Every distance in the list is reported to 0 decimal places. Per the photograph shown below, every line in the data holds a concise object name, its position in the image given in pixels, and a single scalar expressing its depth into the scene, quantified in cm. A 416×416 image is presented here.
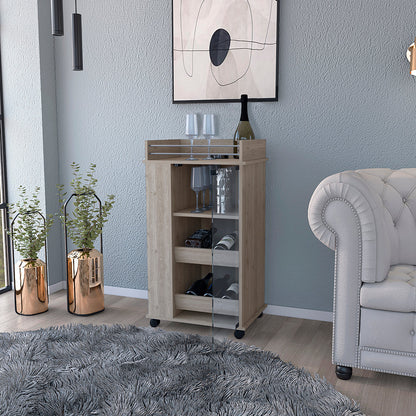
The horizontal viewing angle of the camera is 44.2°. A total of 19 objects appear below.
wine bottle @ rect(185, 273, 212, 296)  309
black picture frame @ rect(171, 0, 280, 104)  305
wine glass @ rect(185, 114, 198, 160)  299
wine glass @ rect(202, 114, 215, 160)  303
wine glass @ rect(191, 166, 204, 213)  296
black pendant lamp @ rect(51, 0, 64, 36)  177
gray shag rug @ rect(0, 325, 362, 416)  203
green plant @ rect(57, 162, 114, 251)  326
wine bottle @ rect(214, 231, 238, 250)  272
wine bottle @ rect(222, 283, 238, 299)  276
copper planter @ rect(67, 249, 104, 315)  323
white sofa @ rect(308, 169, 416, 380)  222
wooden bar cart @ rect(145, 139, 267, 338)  283
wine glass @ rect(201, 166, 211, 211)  298
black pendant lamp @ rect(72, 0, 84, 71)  193
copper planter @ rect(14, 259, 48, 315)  325
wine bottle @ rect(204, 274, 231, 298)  268
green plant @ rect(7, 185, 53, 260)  325
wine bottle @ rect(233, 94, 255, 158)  307
